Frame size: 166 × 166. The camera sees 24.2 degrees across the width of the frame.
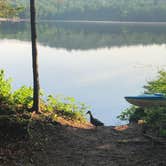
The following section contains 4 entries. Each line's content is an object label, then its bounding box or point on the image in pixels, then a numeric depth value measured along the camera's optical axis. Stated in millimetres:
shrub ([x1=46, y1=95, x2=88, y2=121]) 12773
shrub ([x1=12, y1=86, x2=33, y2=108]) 11359
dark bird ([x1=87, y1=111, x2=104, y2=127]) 13617
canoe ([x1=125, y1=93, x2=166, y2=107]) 12906
